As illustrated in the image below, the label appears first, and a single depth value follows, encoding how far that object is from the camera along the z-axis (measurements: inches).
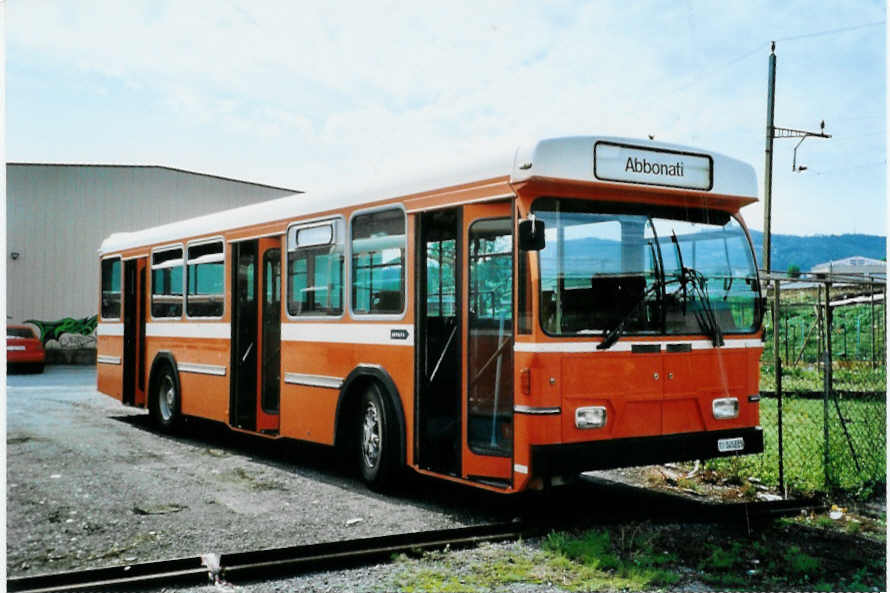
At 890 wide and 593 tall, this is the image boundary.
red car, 883.4
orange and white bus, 260.5
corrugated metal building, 964.0
